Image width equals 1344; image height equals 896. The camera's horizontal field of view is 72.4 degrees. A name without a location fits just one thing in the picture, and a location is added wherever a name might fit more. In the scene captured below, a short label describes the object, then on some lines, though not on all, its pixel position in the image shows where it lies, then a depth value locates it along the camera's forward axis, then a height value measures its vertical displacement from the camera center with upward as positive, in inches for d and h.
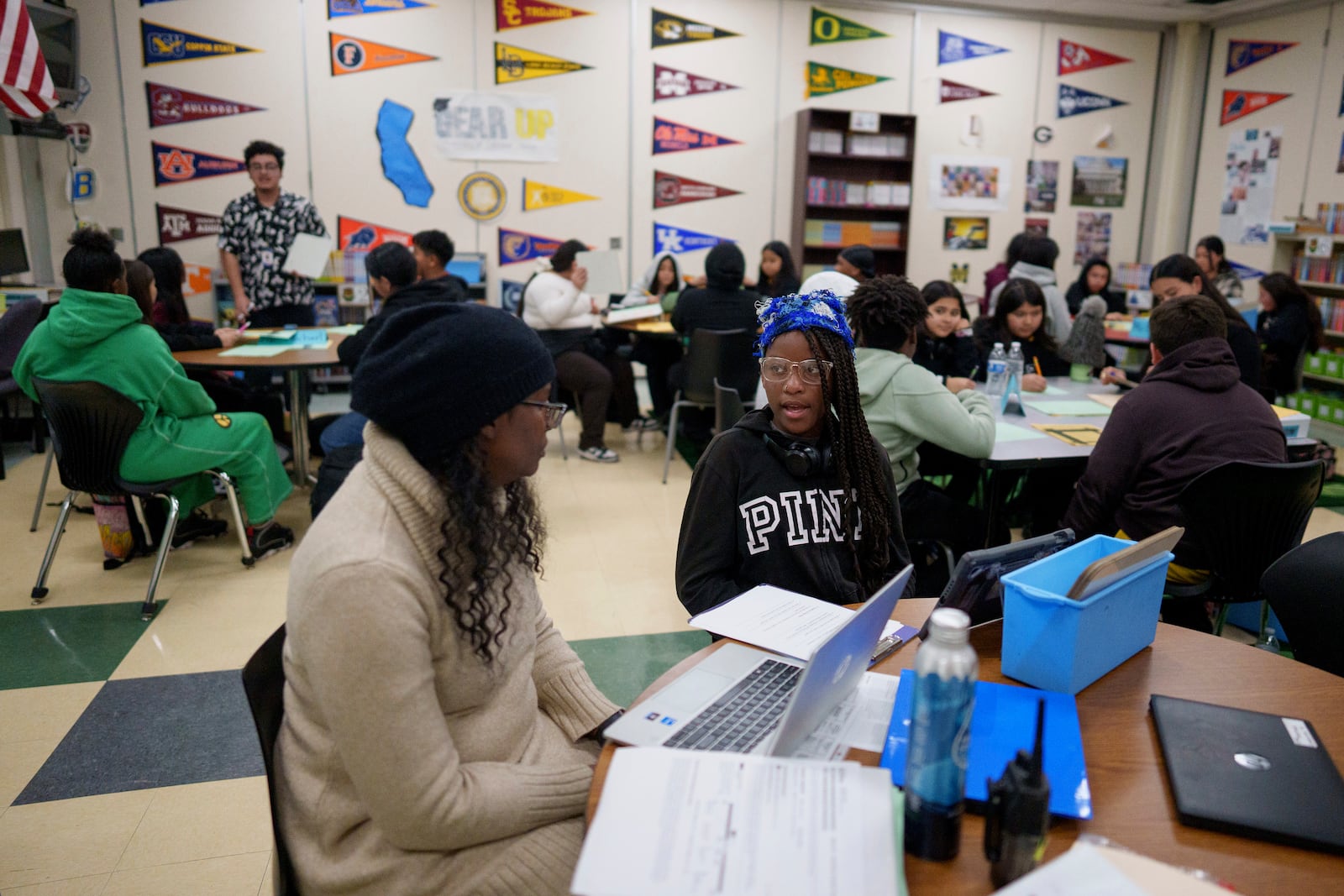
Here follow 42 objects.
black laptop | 39.2 -23.2
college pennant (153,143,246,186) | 257.3 +20.6
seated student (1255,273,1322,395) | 209.8 -15.4
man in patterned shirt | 199.9 -0.9
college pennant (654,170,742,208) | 296.5 +19.0
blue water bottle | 34.3 -18.1
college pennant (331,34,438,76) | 263.9 +53.3
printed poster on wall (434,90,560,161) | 275.6 +35.5
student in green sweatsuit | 120.4 -17.1
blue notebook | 40.5 -22.9
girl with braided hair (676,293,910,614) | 68.7 -18.1
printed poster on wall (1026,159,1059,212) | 326.0 +25.4
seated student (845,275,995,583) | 106.3 -15.3
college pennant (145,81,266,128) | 254.1 +36.5
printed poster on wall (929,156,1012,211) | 317.4 +25.0
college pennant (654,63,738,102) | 289.7 +51.6
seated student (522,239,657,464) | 210.2 -19.9
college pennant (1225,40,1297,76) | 291.6 +67.0
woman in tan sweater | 40.2 -18.2
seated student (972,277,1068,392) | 161.0 -12.8
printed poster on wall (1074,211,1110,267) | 333.7 +7.7
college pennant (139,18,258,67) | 251.3 +52.3
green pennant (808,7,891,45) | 298.7 +71.6
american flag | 183.2 +33.6
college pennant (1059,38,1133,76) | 321.4 +69.0
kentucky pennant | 299.9 +3.1
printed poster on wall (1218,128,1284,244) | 293.7 +24.5
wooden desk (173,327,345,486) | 150.6 -19.9
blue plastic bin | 49.8 -20.1
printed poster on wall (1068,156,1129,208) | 330.6 +27.4
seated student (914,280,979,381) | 157.3 -14.1
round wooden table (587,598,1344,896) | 36.8 -23.9
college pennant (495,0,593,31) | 274.5 +68.8
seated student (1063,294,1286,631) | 98.9 -18.1
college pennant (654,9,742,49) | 286.0 +67.4
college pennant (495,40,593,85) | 276.4 +54.0
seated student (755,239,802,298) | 242.1 -4.9
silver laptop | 39.8 -23.3
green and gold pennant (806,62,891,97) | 302.2 +56.2
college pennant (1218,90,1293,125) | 295.3 +51.1
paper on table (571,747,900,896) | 34.0 -22.4
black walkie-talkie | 33.1 -20.0
